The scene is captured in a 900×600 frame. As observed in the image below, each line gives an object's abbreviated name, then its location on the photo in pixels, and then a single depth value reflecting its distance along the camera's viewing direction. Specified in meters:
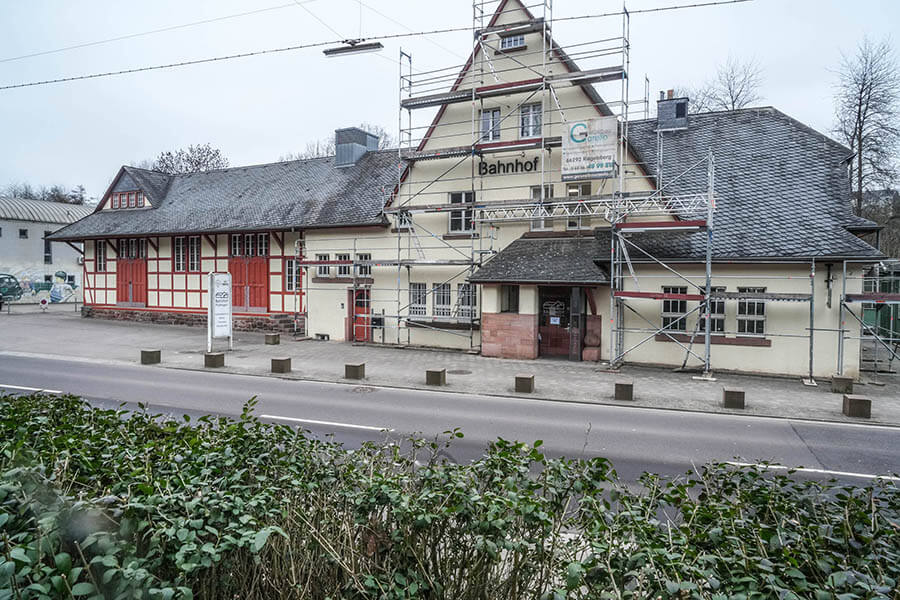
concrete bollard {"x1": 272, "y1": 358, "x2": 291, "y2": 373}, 16.86
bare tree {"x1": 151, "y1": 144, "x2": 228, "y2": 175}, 53.34
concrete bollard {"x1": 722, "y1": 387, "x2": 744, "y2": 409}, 13.13
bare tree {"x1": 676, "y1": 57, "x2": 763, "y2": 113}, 34.17
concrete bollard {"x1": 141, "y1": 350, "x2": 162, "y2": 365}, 18.20
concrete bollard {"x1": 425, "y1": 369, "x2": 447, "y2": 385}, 15.41
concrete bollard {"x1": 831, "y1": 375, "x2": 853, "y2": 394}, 14.95
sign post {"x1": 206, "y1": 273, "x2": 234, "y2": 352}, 20.17
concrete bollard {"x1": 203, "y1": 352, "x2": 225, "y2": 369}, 17.64
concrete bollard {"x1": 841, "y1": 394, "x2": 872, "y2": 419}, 12.29
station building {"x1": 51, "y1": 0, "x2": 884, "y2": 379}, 17.53
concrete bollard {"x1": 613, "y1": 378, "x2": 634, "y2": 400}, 13.80
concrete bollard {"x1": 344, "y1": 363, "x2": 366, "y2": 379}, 16.16
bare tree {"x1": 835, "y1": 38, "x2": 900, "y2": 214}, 26.57
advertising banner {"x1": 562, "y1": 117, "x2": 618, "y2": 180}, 18.91
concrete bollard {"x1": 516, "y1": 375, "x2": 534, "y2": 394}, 14.57
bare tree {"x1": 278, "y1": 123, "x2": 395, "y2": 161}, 53.73
